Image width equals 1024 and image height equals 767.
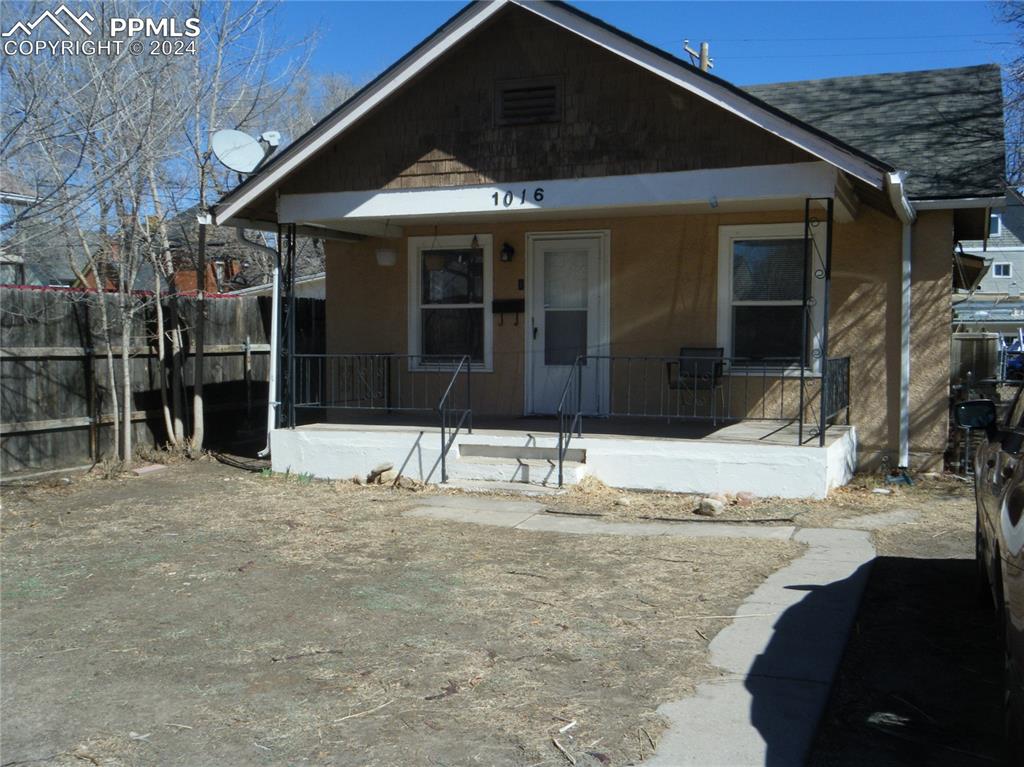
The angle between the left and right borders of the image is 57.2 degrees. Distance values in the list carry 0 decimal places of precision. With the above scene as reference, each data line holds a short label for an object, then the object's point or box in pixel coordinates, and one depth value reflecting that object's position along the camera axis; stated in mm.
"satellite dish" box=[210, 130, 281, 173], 10180
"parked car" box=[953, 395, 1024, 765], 3021
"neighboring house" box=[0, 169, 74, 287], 7684
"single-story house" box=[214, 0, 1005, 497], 8812
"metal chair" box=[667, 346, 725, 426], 10117
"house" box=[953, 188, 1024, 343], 9008
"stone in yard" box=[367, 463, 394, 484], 9836
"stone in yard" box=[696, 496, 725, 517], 8180
